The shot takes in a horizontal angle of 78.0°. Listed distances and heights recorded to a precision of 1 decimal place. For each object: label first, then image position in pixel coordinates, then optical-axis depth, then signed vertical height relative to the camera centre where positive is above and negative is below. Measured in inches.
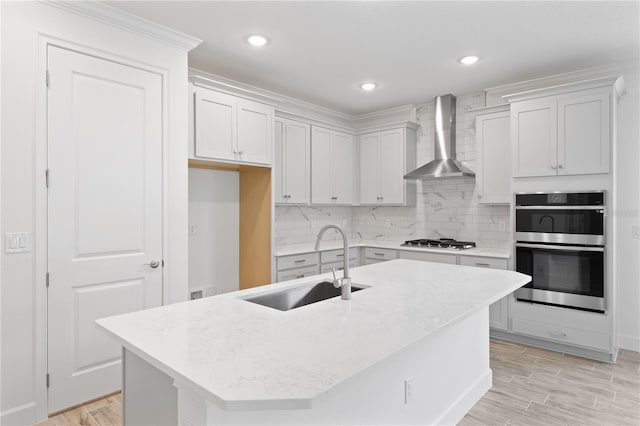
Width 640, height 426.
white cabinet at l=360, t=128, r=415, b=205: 197.0 +24.3
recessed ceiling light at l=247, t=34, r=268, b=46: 122.3 +54.6
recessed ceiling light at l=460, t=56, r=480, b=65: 137.6 +54.3
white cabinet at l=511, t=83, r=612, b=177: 133.6 +28.5
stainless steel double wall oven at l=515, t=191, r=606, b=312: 134.3 -12.3
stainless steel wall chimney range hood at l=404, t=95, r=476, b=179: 180.5 +34.7
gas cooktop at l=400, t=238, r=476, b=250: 169.4 -13.7
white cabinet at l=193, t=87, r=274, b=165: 138.6 +32.1
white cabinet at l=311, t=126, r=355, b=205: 191.8 +23.8
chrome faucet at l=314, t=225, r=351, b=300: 79.6 -13.7
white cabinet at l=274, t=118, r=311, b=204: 175.6 +23.6
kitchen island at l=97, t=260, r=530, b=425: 44.6 -18.2
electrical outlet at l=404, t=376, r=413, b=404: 74.2 -33.4
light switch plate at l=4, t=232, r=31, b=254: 91.4 -6.6
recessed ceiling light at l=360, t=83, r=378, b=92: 168.9 +55.2
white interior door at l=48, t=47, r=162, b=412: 99.0 +0.8
